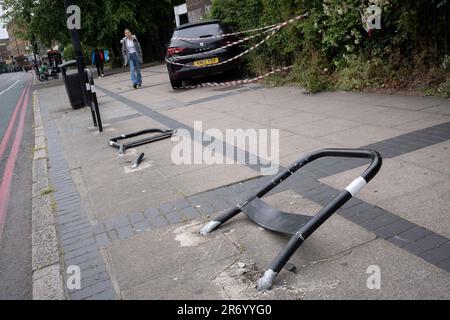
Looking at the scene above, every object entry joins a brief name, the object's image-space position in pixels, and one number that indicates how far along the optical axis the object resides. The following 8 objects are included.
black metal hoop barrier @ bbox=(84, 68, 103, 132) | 8.64
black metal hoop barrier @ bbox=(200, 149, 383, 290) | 2.97
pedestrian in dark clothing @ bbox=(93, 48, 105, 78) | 26.98
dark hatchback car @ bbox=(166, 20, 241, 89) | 12.67
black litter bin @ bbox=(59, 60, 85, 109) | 12.37
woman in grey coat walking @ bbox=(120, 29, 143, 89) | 15.00
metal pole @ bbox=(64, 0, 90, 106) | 8.29
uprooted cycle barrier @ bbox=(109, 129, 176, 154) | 7.16
